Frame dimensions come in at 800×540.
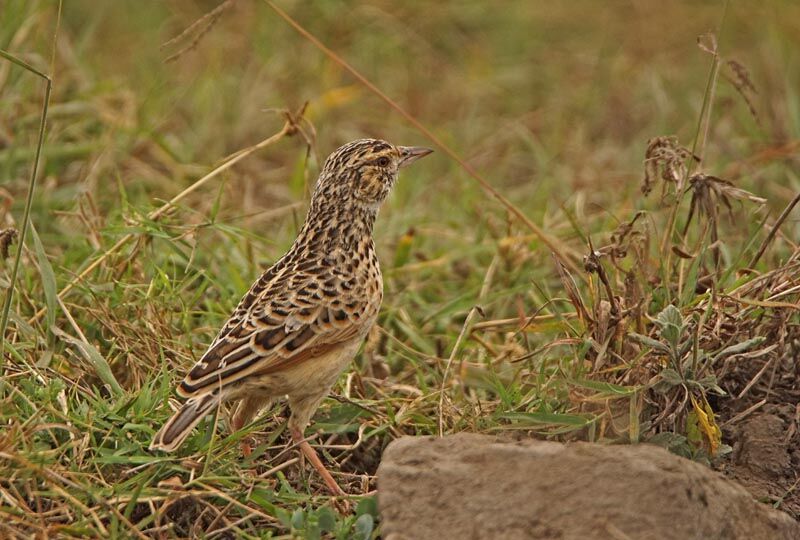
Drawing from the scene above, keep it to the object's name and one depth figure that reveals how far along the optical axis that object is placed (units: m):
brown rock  8.68
